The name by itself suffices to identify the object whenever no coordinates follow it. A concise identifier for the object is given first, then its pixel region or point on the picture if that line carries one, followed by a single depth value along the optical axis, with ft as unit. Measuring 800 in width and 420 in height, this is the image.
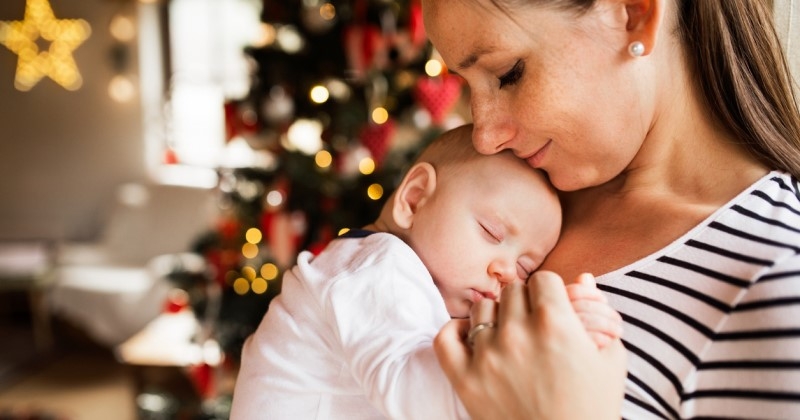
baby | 2.92
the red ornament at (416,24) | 9.12
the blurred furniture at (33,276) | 18.15
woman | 2.52
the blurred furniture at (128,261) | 17.19
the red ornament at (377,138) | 9.22
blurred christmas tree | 9.20
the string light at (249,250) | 10.19
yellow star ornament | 20.74
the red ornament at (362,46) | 9.05
